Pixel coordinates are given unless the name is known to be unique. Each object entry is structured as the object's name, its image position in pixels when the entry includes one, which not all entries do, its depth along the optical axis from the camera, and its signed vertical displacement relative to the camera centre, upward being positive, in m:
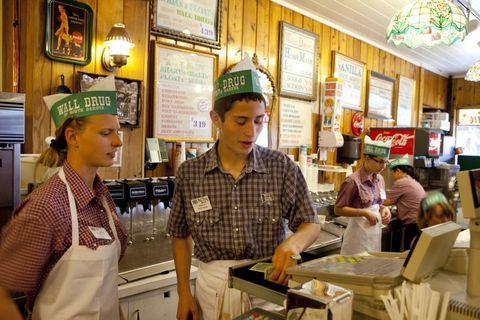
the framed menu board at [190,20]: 3.12 +1.03
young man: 1.50 -0.22
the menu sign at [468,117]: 7.95 +0.75
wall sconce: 2.62 +0.64
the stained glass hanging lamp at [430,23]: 2.40 +0.80
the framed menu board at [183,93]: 3.12 +0.43
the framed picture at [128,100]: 2.76 +0.31
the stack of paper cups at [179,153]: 3.16 -0.06
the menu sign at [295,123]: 4.27 +0.29
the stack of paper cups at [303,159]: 4.27 -0.10
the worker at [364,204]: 3.58 -0.49
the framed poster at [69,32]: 2.43 +0.69
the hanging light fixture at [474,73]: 4.36 +0.89
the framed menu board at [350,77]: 5.00 +0.97
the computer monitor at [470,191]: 0.96 -0.09
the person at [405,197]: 4.39 -0.50
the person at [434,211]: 2.88 -0.42
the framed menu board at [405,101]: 6.45 +0.85
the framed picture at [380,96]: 5.73 +0.83
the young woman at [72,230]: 1.21 -0.29
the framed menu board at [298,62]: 4.22 +0.96
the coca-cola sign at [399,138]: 5.53 +0.20
